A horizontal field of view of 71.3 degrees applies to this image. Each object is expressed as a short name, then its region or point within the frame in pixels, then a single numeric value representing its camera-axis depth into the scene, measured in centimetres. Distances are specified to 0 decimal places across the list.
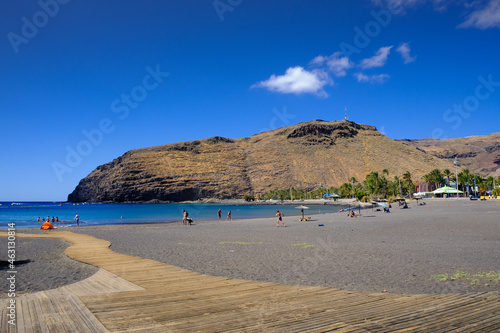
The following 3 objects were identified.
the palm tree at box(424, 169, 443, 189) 12234
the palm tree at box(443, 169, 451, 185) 12362
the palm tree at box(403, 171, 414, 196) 11825
